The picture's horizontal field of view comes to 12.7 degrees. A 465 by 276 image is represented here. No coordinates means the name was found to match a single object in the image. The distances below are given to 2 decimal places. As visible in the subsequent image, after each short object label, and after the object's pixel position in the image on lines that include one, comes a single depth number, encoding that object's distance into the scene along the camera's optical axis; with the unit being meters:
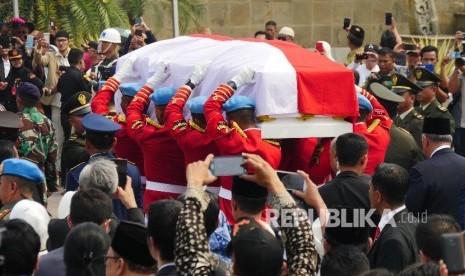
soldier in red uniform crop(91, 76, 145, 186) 15.41
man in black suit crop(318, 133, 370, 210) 11.66
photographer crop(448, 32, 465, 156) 19.71
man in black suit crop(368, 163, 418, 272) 10.25
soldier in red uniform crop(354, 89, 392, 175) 14.14
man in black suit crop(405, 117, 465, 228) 12.44
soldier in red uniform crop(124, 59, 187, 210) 14.54
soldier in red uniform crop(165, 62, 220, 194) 13.87
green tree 29.07
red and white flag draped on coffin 13.66
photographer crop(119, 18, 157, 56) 21.98
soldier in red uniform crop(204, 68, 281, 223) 13.22
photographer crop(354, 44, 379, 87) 21.14
